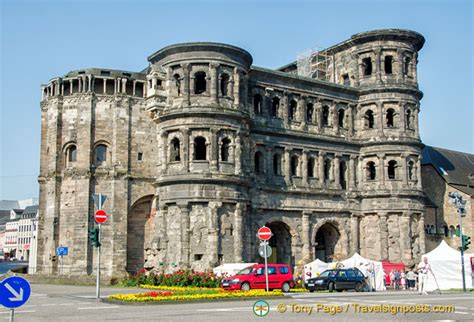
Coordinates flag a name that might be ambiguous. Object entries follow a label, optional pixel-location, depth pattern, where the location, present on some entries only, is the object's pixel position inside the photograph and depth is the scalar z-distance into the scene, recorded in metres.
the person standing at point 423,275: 30.38
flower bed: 23.01
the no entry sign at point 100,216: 26.24
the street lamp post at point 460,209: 33.55
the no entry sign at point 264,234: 25.70
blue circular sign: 10.44
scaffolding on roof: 51.78
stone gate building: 38.97
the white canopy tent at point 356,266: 36.72
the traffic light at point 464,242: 34.24
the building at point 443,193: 55.09
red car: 29.93
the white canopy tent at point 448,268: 36.56
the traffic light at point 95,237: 25.44
